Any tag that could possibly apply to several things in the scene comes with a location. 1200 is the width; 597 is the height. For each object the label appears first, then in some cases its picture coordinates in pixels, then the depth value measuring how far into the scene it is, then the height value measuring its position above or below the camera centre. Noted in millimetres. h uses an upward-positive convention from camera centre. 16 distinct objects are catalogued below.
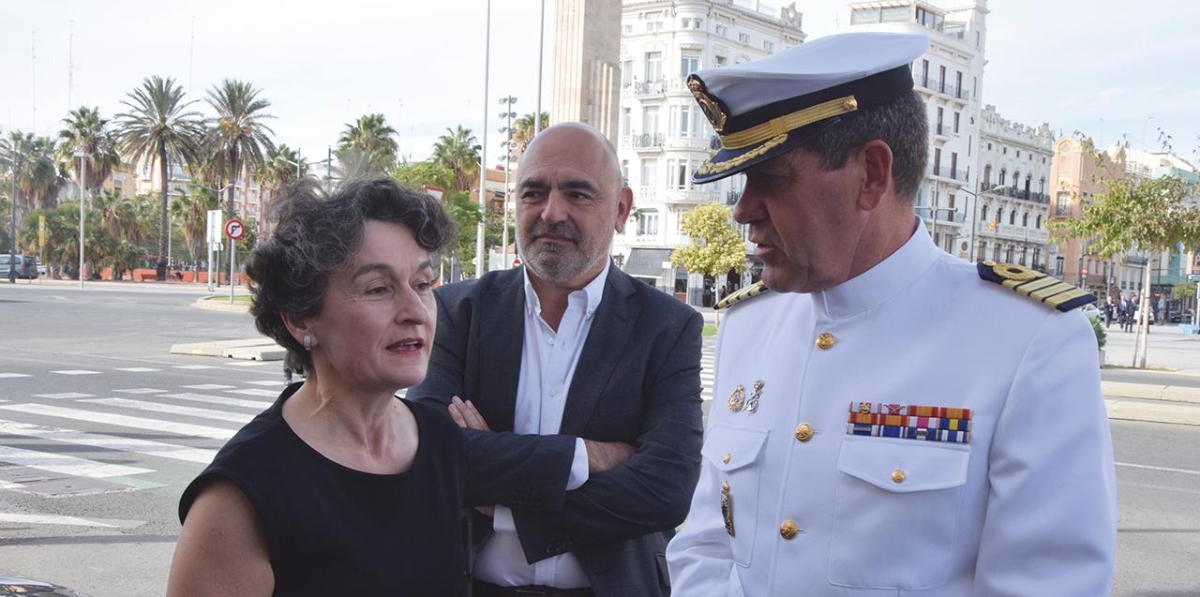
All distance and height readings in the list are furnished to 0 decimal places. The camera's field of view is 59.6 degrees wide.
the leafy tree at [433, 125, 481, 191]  61969 +5065
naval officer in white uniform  1681 -230
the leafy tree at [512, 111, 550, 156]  58844 +6429
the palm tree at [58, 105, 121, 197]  67000 +5329
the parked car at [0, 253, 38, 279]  58000 -2551
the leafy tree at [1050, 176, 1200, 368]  22562 +1184
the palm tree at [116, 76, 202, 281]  58688 +5627
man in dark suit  2684 -417
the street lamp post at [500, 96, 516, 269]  36094 +4522
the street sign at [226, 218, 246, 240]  26828 +30
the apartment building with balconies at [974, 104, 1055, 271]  70875 +5297
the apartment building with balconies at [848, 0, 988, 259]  62428 +10615
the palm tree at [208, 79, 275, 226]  57531 +5612
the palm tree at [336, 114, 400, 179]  59719 +5905
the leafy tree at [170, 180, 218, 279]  64938 +907
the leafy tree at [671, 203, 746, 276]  39062 +206
